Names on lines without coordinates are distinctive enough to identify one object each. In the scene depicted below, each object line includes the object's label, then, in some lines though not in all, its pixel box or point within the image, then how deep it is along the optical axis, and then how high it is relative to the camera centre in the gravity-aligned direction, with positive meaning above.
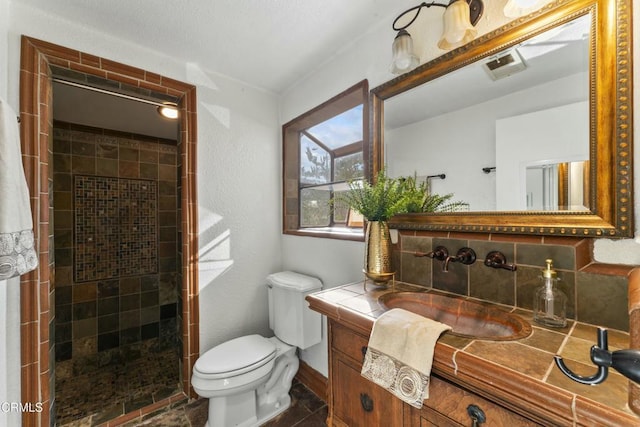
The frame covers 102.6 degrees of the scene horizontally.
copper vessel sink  0.82 -0.37
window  1.71 +0.38
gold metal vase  1.12 -0.18
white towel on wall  0.83 +0.03
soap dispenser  0.76 -0.29
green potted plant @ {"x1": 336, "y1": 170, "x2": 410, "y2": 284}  1.13 -0.02
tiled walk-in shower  2.14 -0.46
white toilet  1.38 -0.86
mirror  0.73 +0.30
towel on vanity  0.66 -0.39
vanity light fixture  0.96 +0.72
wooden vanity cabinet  0.61 -0.56
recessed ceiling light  1.75 +0.80
